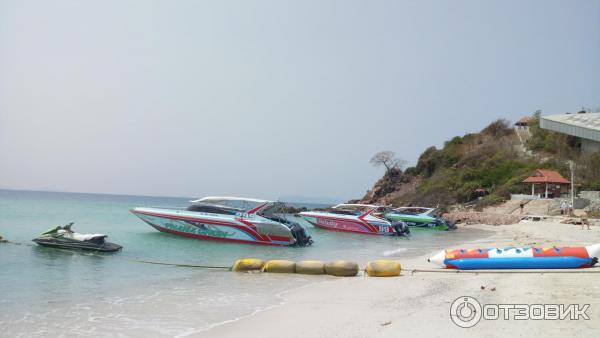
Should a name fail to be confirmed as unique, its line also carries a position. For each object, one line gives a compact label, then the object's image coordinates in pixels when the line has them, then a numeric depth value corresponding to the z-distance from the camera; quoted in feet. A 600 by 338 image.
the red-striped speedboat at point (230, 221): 77.77
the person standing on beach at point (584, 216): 91.12
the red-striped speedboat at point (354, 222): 104.73
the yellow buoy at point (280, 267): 47.01
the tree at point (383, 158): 250.98
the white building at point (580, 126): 180.04
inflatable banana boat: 39.70
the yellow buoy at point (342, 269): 45.00
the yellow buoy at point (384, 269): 43.32
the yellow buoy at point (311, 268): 46.41
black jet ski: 60.39
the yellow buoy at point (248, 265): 48.08
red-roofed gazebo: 149.38
